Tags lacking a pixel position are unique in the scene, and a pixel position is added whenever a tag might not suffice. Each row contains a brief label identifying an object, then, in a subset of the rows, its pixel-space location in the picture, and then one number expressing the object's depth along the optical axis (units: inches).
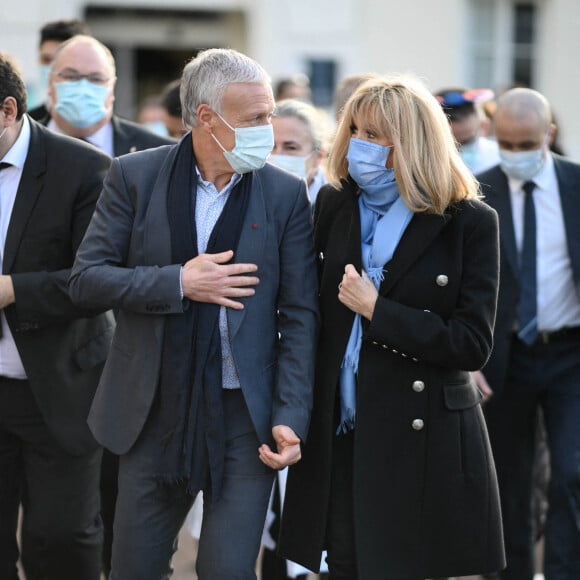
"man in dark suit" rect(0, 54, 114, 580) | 318.2
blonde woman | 280.7
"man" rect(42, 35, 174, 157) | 417.9
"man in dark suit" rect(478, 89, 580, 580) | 376.1
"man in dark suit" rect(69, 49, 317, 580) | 270.7
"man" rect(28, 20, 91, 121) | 523.7
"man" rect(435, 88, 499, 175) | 478.2
